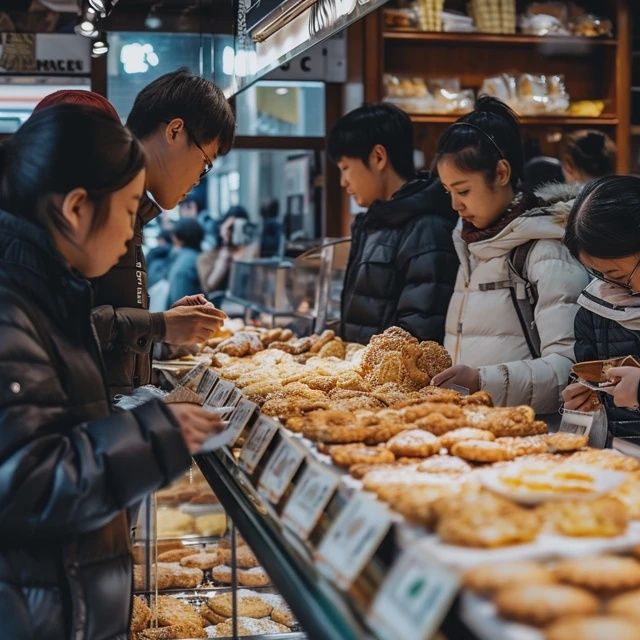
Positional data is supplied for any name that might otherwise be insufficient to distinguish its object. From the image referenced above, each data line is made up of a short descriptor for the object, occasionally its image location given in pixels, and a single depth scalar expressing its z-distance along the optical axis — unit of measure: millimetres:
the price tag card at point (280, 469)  1910
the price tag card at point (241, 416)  2398
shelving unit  6328
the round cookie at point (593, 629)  1131
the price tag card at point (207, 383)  3070
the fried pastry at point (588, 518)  1432
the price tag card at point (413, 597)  1216
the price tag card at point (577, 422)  2312
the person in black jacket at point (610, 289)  2646
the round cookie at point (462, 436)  2057
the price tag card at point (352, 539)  1437
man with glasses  3049
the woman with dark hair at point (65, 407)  1711
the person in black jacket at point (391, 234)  3654
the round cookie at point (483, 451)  1936
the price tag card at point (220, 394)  2750
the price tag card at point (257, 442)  2184
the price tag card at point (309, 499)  1691
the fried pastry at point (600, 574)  1280
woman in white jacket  3086
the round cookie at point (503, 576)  1253
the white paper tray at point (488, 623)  1177
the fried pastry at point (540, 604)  1197
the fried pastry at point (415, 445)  2018
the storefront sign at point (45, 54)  5820
